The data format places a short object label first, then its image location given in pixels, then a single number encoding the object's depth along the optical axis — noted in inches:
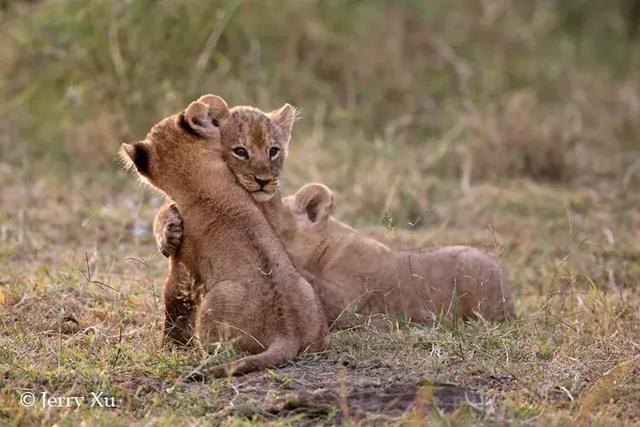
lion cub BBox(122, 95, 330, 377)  421.1
